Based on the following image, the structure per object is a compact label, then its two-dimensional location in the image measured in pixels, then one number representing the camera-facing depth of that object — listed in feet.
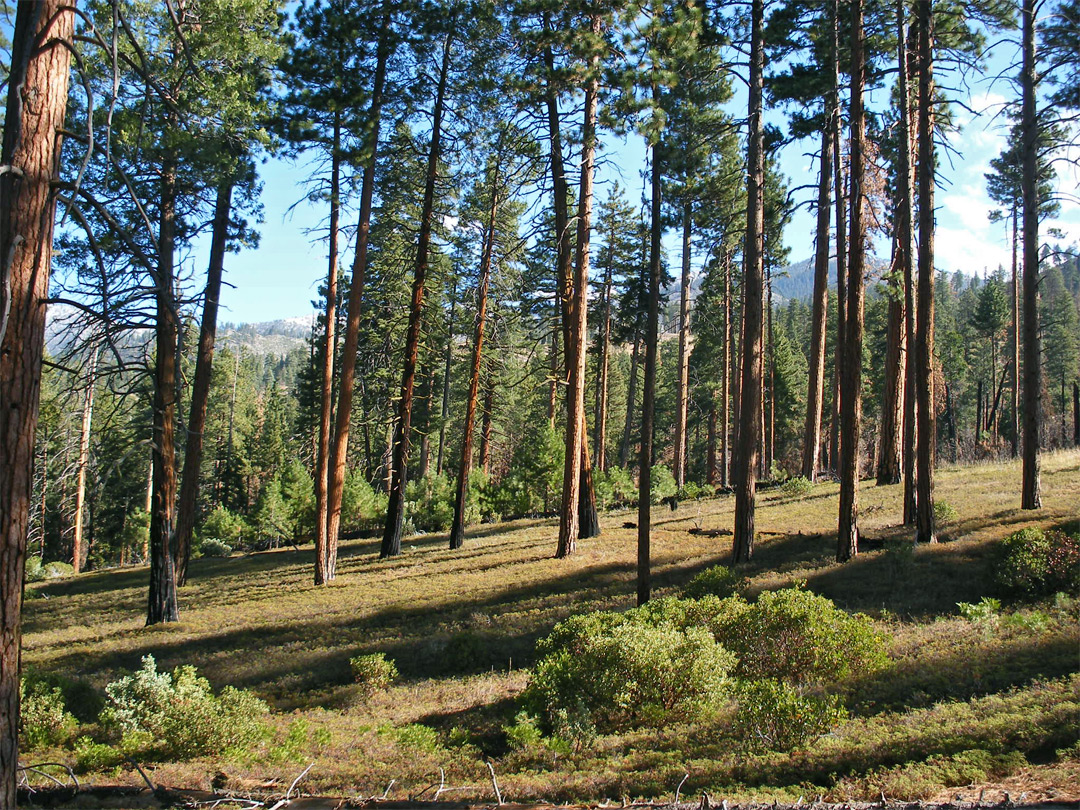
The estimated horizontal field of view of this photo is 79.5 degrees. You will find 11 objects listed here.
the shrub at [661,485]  87.21
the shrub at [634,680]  25.62
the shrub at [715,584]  37.48
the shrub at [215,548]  109.29
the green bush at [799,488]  70.44
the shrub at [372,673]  33.55
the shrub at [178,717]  25.88
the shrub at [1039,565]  31.78
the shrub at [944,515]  47.09
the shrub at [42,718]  27.61
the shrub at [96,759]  24.08
